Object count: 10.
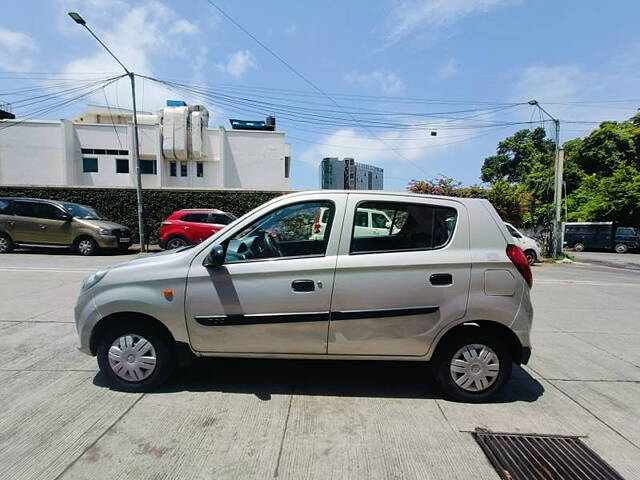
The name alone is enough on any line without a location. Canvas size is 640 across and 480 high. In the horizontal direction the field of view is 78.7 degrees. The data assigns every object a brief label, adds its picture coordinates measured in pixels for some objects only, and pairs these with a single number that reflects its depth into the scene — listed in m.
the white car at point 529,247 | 14.89
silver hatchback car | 3.22
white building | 31.02
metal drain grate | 2.49
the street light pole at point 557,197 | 19.09
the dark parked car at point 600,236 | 26.70
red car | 13.77
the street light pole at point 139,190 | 15.20
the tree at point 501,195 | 19.25
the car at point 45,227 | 13.36
